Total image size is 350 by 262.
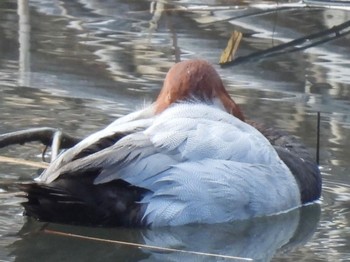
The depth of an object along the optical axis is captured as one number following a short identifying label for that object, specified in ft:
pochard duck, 35.35
